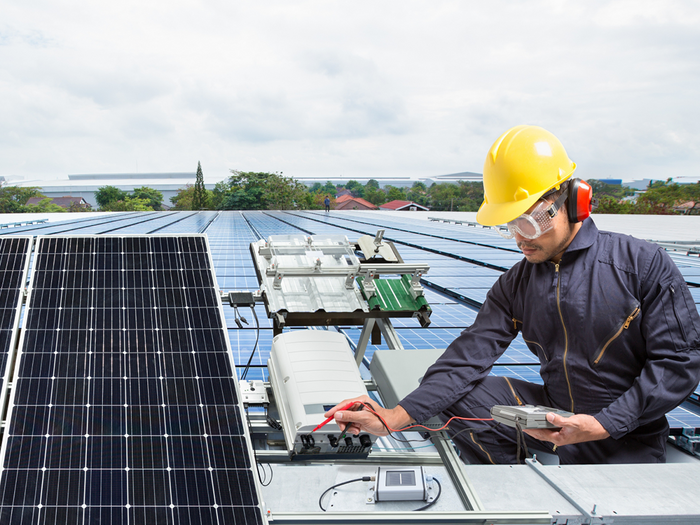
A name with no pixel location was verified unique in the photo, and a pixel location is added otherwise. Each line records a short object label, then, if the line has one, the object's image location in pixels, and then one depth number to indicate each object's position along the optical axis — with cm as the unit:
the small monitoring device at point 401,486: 194
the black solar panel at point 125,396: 183
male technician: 215
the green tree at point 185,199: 4881
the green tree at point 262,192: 4762
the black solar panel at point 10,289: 225
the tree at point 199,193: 4672
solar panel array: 534
